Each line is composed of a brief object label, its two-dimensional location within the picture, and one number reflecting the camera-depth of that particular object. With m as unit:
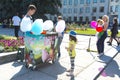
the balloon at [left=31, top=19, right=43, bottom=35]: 2.49
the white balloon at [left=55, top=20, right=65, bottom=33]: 2.98
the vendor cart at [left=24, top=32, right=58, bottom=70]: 2.56
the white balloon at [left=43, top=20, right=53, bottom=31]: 2.82
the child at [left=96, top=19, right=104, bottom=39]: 4.00
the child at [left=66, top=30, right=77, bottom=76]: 2.60
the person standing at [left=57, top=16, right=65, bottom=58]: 3.27
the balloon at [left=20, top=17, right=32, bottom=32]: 2.47
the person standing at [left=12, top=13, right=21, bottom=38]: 6.09
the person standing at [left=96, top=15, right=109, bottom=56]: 3.98
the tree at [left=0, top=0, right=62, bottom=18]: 11.82
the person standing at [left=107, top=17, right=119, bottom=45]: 5.60
